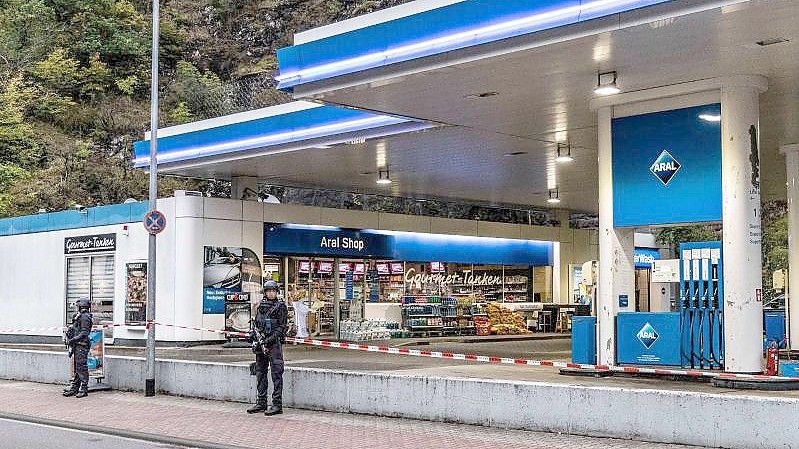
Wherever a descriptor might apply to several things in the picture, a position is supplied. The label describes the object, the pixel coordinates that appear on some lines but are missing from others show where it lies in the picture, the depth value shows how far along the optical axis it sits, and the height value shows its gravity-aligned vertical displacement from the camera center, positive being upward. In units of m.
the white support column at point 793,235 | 20.91 +1.15
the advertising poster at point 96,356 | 17.97 -1.22
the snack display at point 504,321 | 31.38 -1.00
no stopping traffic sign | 17.38 +1.14
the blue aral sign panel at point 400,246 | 26.86 +1.28
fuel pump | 14.91 -0.27
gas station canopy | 12.34 +3.16
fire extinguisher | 15.12 -1.07
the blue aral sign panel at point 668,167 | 14.57 +1.83
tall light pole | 17.06 +0.76
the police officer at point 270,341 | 14.46 -0.76
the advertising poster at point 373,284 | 29.67 +0.14
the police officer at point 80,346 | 17.36 -1.00
